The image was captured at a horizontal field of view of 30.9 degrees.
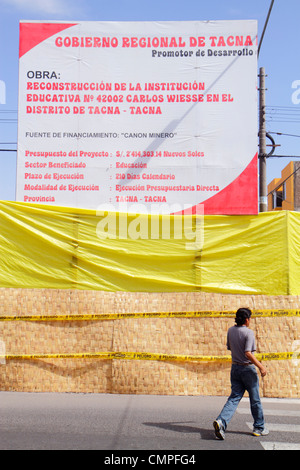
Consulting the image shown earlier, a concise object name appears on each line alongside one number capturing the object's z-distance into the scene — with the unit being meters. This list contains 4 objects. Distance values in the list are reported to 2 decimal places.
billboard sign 10.34
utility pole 17.54
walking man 6.68
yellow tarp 9.72
